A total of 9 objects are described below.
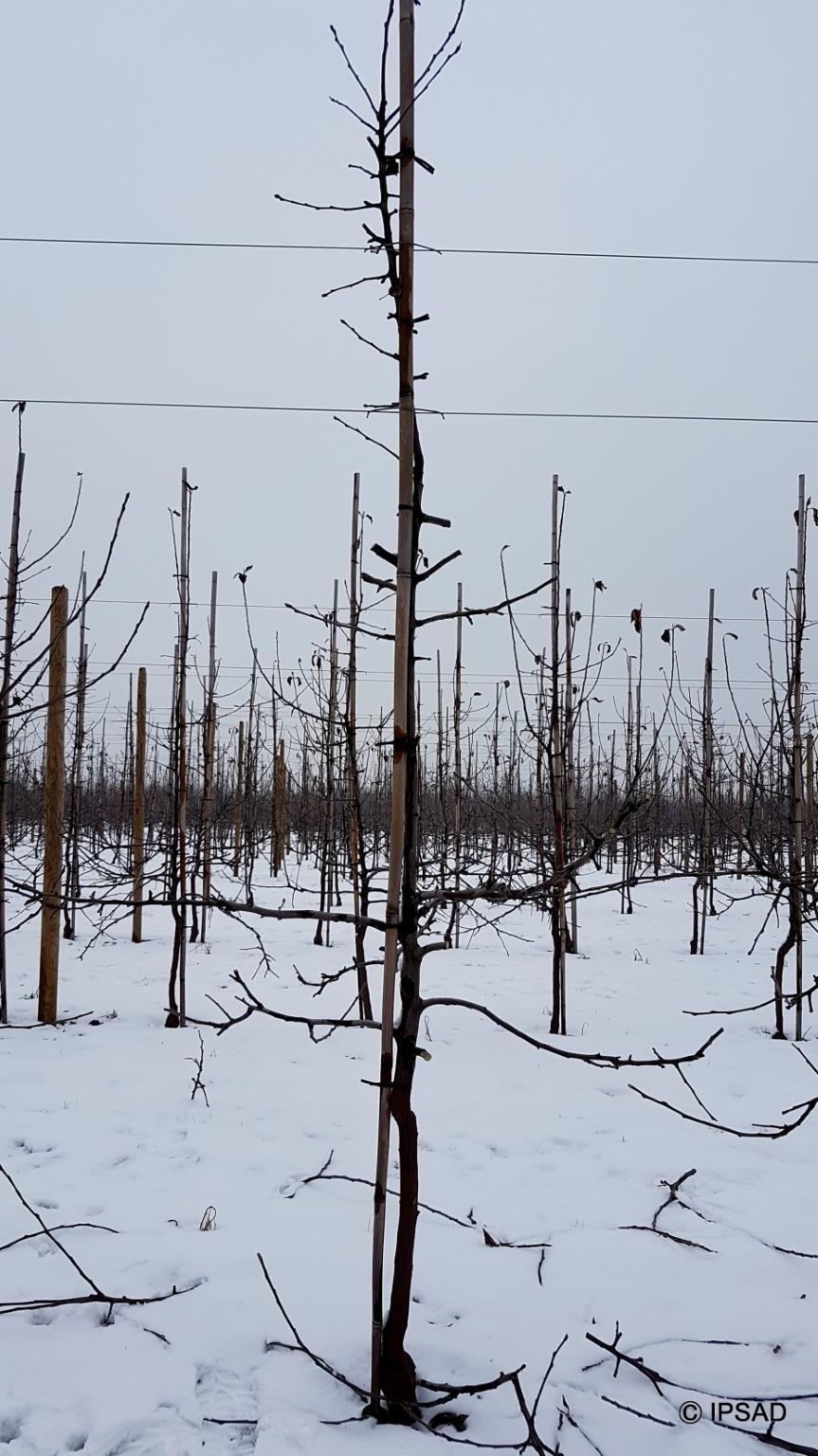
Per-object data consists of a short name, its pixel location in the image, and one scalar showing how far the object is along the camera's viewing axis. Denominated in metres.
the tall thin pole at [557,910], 5.50
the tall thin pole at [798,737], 5.28
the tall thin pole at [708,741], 8.35
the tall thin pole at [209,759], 6.96
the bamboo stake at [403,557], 1.76
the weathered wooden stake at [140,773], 8.51
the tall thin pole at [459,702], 9.04
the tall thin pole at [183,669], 5.74
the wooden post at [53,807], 5.13
